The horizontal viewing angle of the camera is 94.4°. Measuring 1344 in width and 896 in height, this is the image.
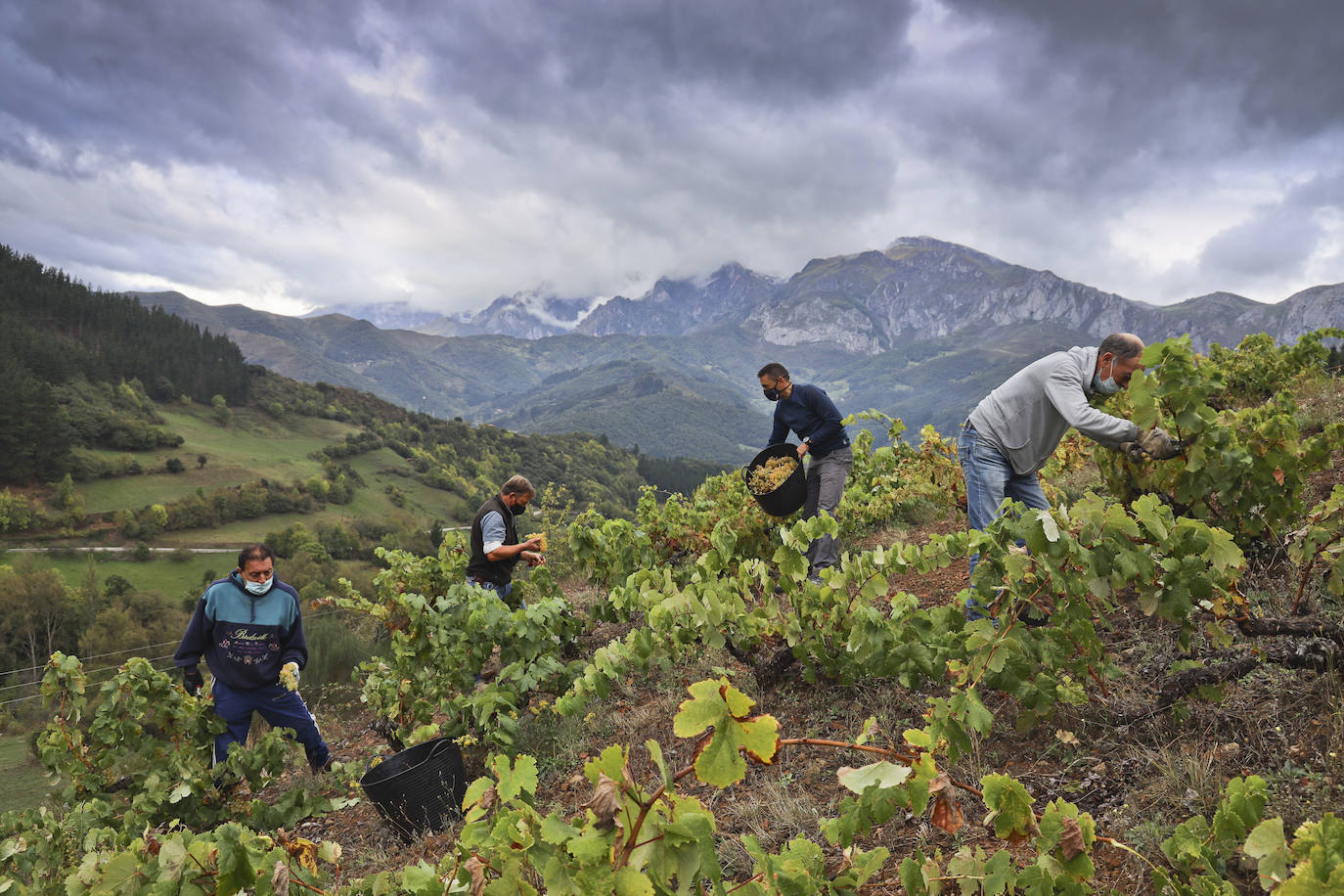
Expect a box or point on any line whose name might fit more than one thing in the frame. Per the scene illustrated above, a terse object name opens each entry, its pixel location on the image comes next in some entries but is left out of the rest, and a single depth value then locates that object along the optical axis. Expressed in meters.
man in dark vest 5.77
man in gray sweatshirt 3.62
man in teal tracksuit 4.87
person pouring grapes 5.71
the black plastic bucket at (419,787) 3.85
